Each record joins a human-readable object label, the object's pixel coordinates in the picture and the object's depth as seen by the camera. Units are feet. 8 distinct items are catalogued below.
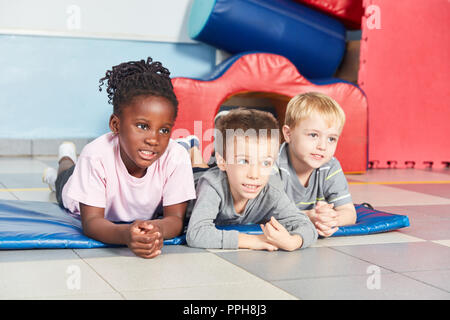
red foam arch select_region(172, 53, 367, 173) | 12.25
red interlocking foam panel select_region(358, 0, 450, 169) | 13.94
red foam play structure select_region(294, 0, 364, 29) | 13.97
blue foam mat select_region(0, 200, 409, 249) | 5.49
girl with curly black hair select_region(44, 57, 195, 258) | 5.55
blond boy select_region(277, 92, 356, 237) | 6.91
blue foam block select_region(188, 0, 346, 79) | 13.28
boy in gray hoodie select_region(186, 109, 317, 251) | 5.71
